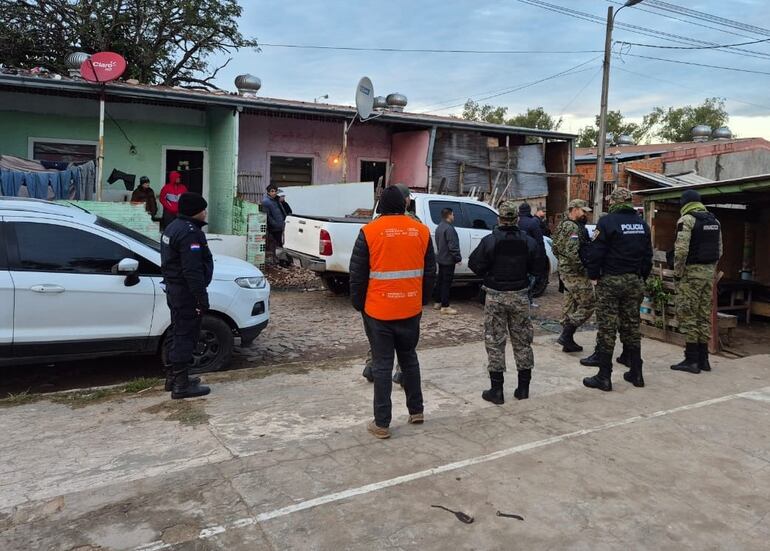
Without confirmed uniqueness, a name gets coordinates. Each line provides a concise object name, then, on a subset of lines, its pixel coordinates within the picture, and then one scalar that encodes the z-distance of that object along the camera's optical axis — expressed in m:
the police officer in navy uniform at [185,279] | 4.88
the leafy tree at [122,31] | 20.00
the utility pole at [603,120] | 18.19
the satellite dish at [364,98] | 13.41
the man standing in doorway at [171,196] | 11.98
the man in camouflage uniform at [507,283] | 5.04
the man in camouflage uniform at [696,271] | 6.38
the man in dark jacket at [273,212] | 12.71
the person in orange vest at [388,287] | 4.19
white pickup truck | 9.02
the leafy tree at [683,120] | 46.12
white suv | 5.19
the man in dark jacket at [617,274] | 5.59
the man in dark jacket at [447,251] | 9.16
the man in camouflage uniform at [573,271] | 7.07
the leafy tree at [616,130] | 46.72
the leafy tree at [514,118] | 47.62
